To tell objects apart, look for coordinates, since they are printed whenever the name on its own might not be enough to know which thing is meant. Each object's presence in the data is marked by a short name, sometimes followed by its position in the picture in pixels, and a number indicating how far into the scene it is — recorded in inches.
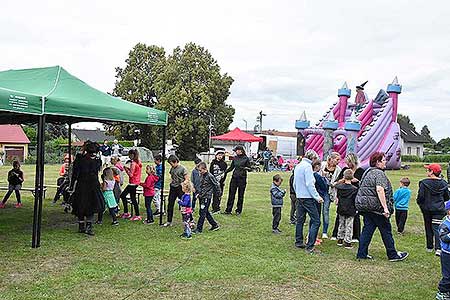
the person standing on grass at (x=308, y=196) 294.0
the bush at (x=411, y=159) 2183.2
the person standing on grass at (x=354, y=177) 312.3
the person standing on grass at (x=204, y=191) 346.0
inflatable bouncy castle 984.3
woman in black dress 327.9
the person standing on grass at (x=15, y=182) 460.8
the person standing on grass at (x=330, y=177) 331.9
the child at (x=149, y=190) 381.7
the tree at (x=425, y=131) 4477.1
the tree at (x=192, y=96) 1779.0
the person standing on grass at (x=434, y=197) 292.5
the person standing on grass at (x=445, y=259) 201.9
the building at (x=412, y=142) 2516.1
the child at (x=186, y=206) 327.9
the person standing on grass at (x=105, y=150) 646.6
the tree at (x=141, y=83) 1873.8
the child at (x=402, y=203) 359.9
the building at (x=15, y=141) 1796.5
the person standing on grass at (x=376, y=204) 268.2
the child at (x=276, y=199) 351.6
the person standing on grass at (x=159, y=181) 403.5
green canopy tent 278.8
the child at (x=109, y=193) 368.2
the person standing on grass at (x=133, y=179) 390.6
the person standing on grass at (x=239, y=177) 439.5
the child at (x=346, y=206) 305.1
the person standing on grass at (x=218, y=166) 455.8
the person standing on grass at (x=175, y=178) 353.7
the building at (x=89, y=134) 3250.5
